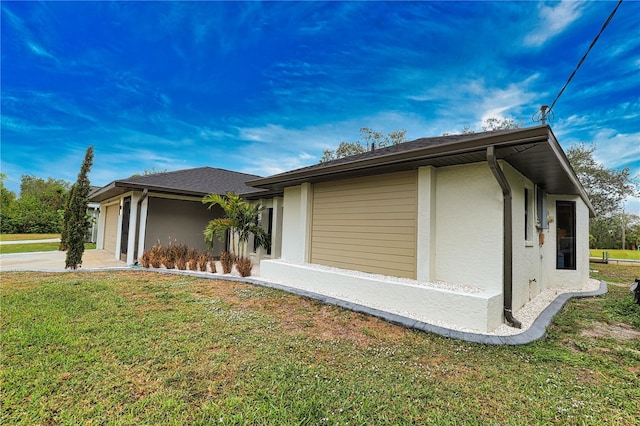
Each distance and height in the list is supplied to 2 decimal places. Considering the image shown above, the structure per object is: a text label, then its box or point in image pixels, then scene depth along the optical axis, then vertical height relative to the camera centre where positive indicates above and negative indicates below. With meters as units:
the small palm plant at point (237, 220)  9.19 +0.21
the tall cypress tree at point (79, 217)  8.38 +0.13
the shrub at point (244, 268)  7.87 -1.17
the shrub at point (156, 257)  8.89 -1.07
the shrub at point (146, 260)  8.92 -1.18
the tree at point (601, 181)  21.00 +4.44
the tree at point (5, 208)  23.81 +1.08
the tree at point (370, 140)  24.39 +8.19
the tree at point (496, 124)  22.84 +9.33
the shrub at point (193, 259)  8.65 -1.09
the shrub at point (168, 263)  8.80 -1.23
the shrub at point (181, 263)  8.73 -1.22
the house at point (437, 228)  4.43 +0.11
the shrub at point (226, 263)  8.38 -1.12
